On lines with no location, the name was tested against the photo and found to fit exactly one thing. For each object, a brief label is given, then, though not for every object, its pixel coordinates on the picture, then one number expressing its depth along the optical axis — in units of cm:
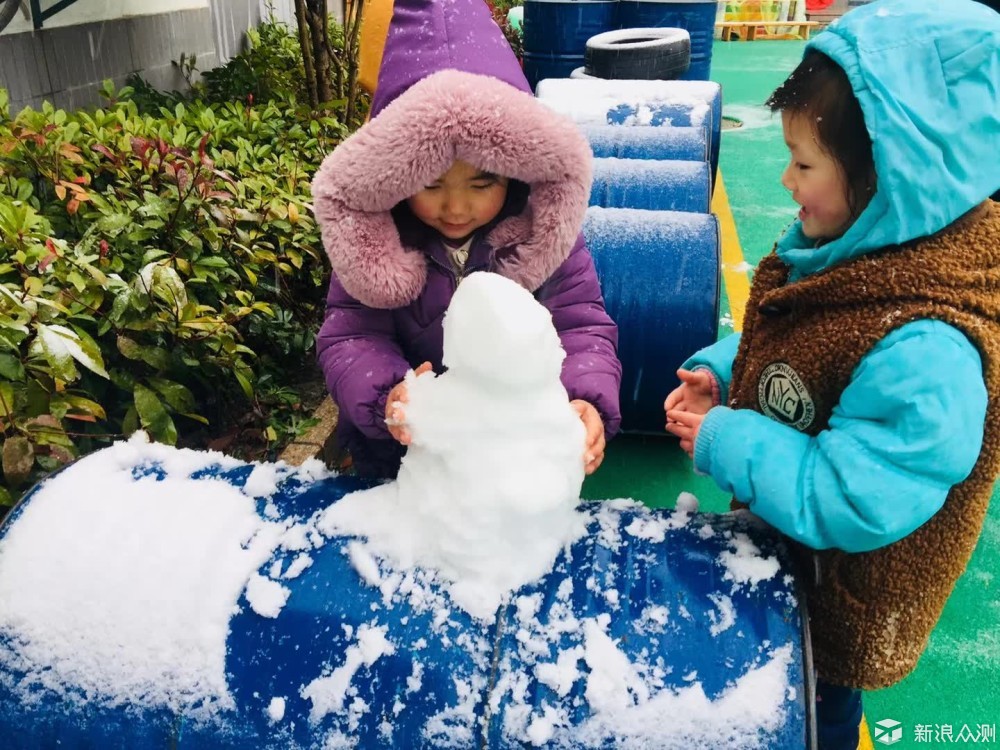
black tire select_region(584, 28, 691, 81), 535
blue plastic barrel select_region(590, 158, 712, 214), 307
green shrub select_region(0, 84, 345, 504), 192
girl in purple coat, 160
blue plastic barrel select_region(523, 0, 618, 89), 681
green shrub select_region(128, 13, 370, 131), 464
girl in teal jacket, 113
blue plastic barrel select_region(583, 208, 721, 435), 263
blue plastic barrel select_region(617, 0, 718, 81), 684
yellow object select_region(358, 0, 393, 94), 340
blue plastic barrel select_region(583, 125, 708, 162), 350
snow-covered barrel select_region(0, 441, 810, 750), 112
